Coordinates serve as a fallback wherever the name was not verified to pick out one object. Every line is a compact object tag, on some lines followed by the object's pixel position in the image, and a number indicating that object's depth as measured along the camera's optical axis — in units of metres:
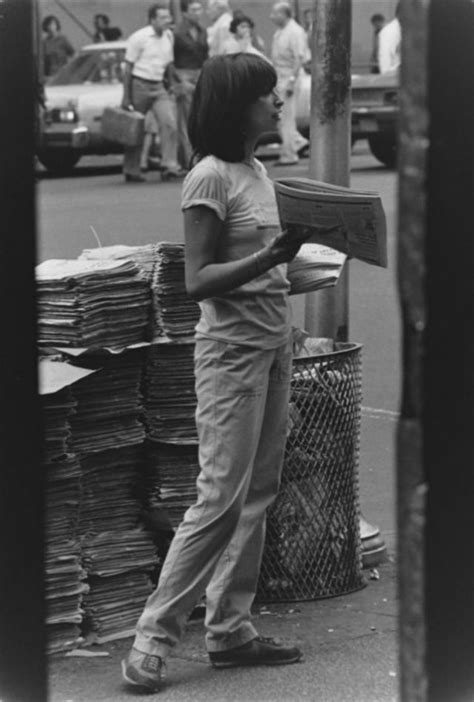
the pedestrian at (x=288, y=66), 28.01
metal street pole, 7.14
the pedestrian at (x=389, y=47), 26.51
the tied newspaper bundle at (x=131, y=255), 6.63
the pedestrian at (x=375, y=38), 33.30
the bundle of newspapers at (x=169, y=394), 6.55
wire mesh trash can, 6.69
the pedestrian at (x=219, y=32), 28.82
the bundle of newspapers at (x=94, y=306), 6.28
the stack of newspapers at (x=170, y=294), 6.50
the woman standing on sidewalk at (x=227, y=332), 5.39
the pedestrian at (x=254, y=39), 28.17
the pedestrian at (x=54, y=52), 35.44
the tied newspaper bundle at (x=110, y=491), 6.33
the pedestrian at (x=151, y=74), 25.13
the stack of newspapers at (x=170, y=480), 6.54
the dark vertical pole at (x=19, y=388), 2.19
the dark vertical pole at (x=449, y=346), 1.95
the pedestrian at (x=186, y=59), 26.53
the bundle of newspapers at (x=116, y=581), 6.29
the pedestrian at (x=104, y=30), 39.58
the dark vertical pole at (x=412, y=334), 1.89
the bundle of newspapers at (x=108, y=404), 6.29
